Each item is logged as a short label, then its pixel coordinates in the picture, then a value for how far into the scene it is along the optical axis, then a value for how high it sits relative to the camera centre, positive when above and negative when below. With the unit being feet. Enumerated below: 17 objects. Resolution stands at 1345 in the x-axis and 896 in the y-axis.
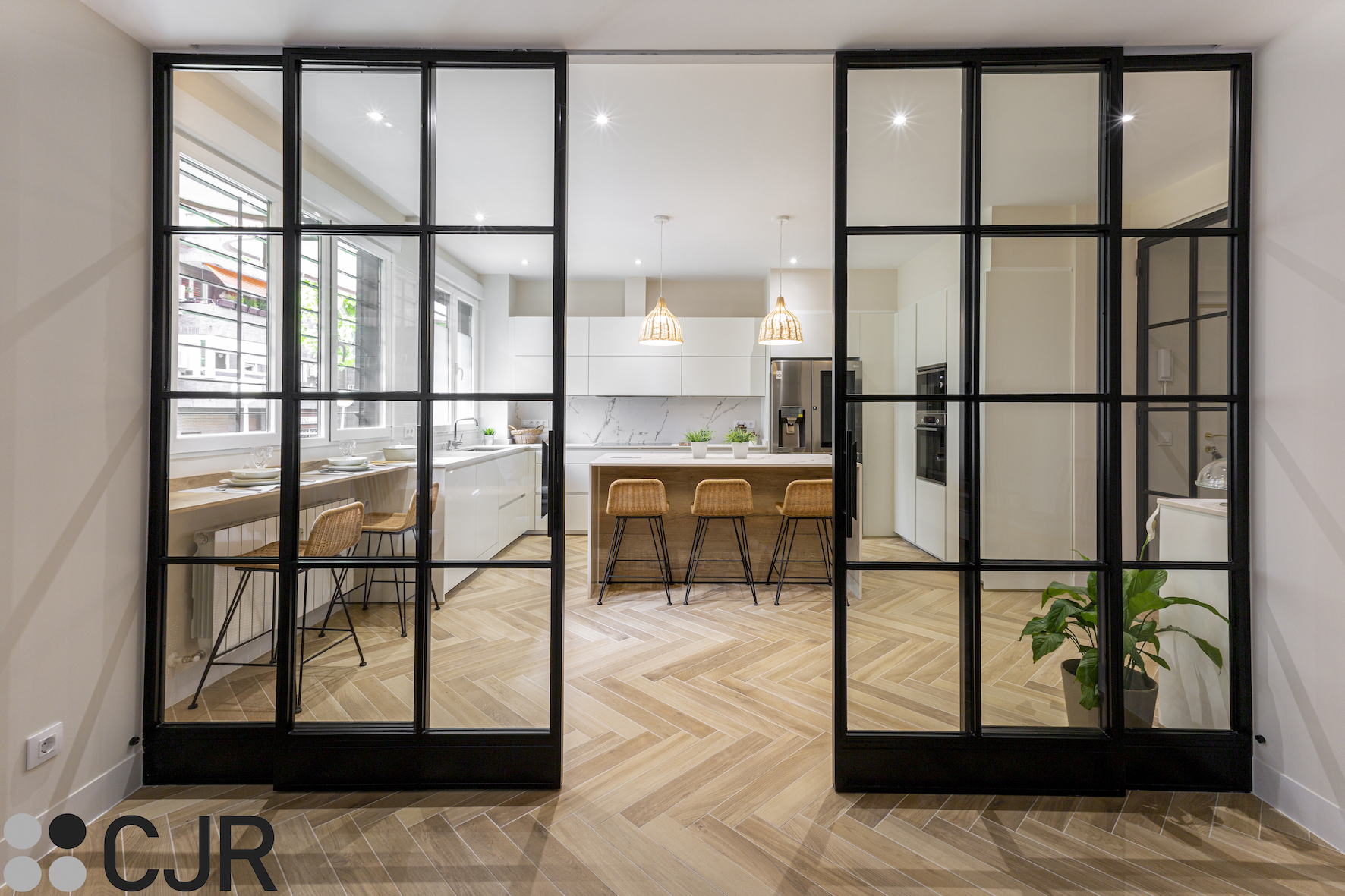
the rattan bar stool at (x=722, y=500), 13.28 -1.26
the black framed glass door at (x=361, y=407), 6.53 +0.36
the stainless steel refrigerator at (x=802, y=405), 19.45 +1.19
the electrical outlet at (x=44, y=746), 5.40 -2.77
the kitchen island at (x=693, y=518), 14.29 -1.70
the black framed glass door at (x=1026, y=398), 6.51 +0.49
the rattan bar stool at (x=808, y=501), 12.71 -1.24
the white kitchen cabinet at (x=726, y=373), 20.65 +2.33
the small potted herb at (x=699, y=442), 15.02 +0.00
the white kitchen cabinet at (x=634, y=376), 20.54 +2.23
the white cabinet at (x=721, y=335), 20.54 +3.61
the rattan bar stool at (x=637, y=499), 13.09 -1.24
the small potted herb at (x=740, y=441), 15.15 +0.03
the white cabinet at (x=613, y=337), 20.47 +3.49
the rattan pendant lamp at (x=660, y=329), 16.49 +3.07
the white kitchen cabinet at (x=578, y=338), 20.16 +3.44
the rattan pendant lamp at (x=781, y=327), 16.19 +3.05
